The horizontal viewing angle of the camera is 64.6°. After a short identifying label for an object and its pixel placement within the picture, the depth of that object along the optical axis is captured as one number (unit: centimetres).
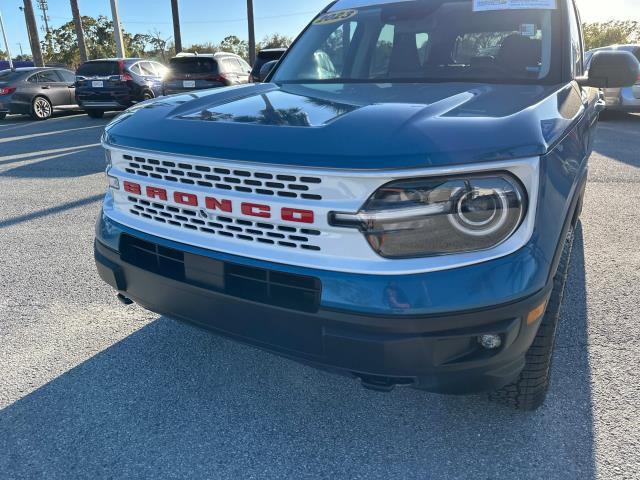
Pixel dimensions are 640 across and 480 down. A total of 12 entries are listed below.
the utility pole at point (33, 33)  2539
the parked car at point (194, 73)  1156
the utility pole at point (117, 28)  1975
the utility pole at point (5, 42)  3041
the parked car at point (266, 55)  1047
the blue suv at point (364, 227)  155
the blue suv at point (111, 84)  1304
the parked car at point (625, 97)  1055
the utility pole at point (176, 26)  2689
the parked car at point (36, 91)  1354
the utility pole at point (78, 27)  2645
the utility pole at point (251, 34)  2793
